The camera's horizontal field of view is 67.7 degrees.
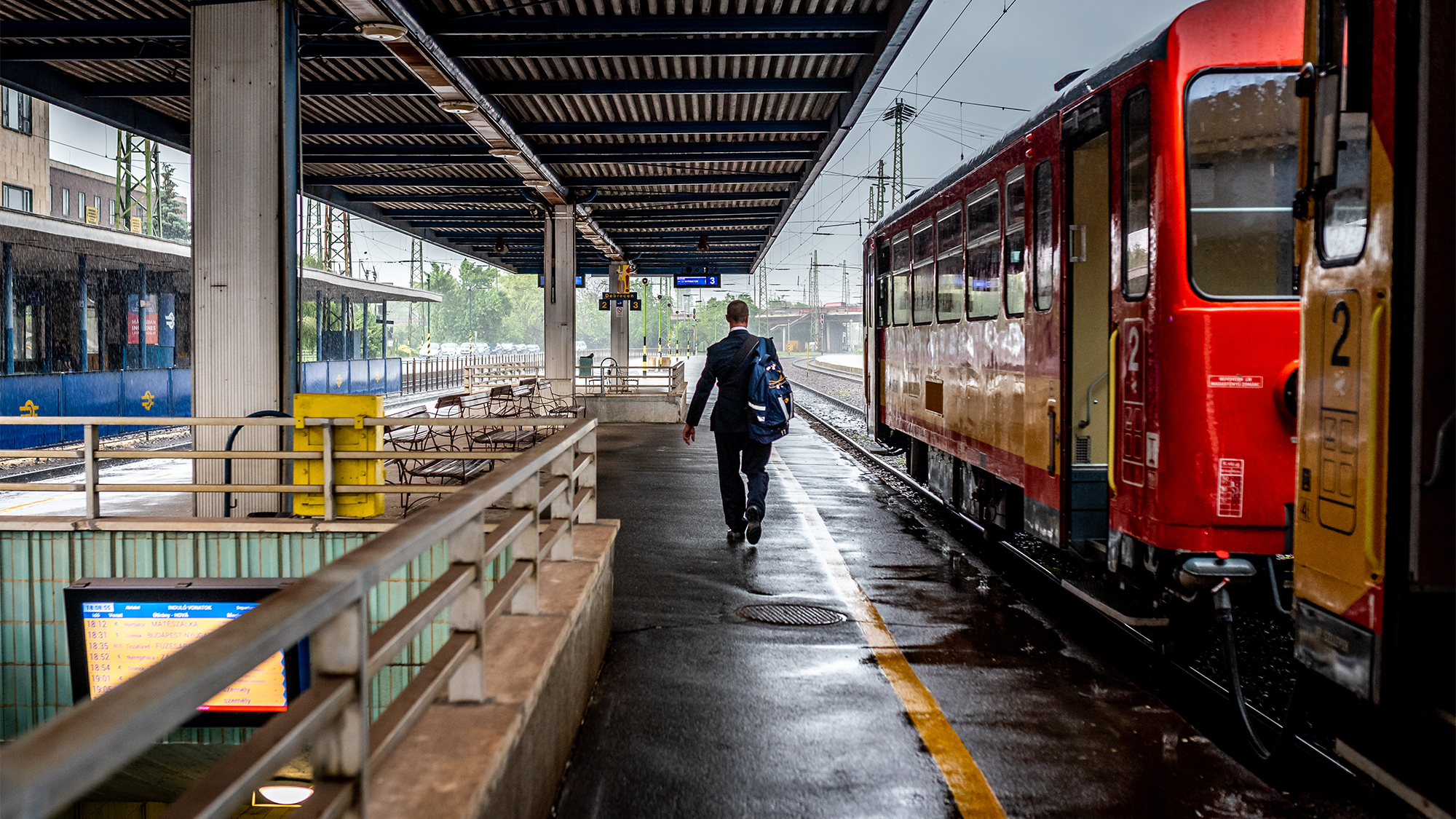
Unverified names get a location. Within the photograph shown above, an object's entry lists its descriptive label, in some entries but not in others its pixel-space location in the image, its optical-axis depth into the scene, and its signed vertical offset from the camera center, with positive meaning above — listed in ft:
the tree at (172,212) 265.34 +40.04
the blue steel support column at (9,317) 58.34 +2.62
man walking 29.63 -1.49
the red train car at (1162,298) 17.33 +1.25
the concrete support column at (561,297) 79.71 +5.47
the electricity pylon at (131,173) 119.75 +22.66
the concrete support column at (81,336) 65.51 +1.75
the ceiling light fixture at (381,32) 35.45 +10.97
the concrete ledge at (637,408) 84.23 -3.23
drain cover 22.74 -5.29
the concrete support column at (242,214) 31.55 +4.49
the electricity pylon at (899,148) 141.08 +30.61
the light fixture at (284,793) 29.76 -12.81
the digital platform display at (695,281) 118.55 +9.44
